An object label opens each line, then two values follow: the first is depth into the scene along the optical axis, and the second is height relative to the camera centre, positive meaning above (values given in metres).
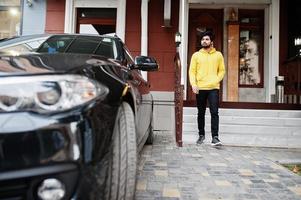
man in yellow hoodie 5.92 +0.50
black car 1.59 -0.10
